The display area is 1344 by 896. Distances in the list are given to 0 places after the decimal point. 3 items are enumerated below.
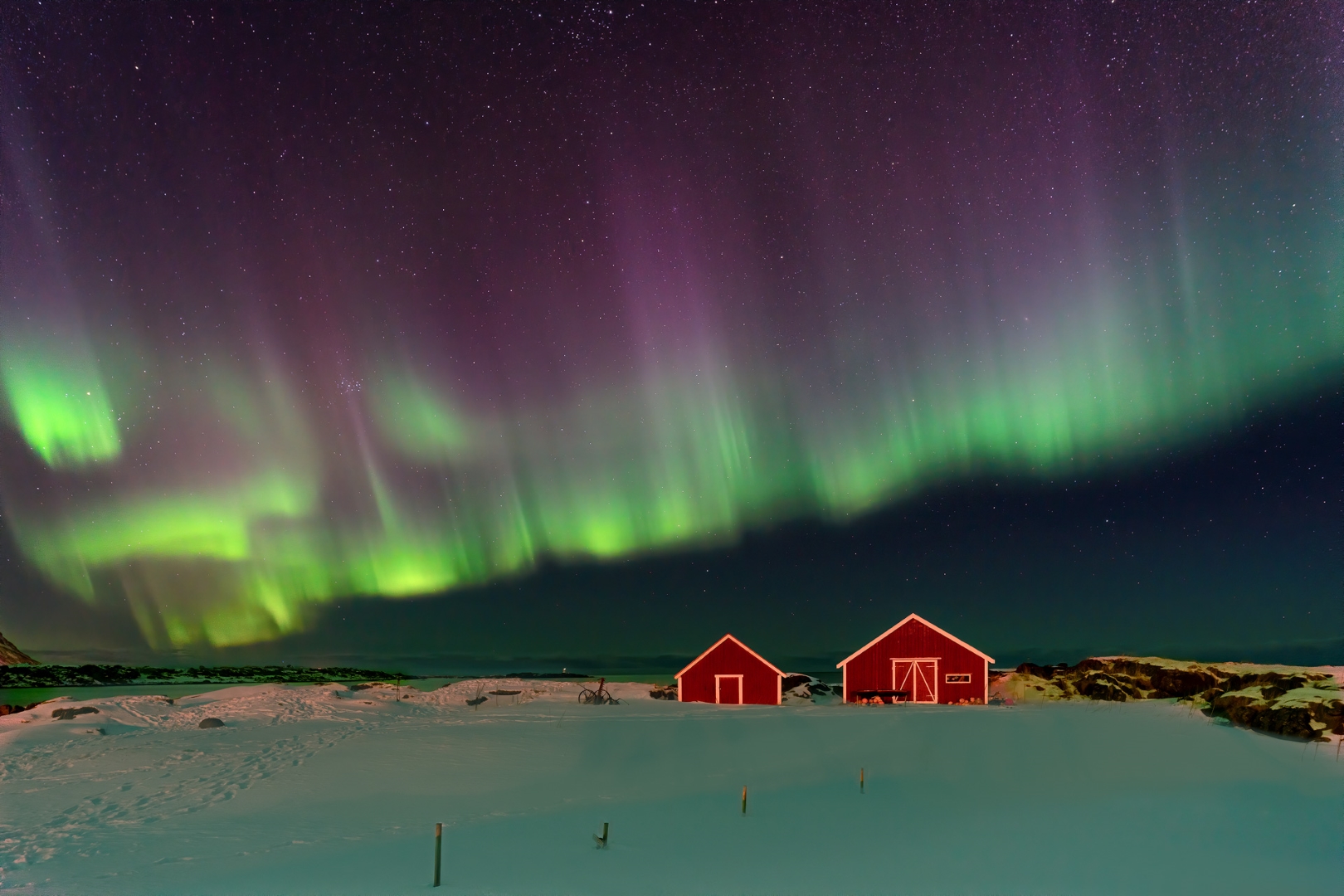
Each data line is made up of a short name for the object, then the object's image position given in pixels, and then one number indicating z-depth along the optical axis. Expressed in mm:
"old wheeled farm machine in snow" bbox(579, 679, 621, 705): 58734
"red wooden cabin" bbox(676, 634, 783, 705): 53156
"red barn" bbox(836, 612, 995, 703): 49594
